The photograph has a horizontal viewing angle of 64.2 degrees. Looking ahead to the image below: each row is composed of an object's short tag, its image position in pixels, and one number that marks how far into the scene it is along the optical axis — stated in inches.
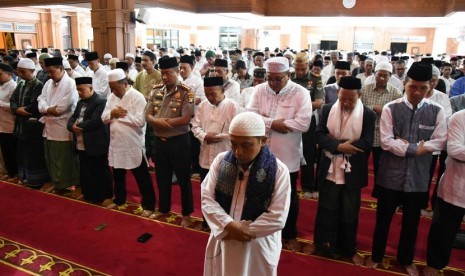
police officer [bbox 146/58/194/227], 146.0
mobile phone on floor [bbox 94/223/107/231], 153.0
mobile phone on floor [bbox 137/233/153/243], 143.8
